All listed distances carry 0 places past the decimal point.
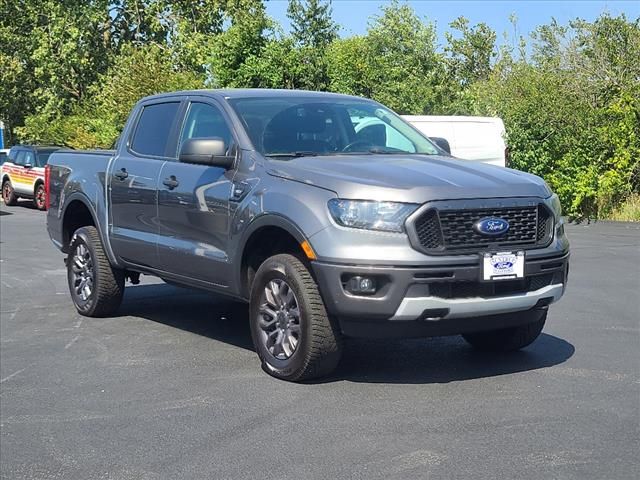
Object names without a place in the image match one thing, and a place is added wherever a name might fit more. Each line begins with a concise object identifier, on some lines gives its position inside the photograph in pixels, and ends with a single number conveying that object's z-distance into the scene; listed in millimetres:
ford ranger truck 5699
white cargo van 17141
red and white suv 26359
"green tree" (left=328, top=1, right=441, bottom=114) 24688
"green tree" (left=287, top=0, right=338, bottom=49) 35812
